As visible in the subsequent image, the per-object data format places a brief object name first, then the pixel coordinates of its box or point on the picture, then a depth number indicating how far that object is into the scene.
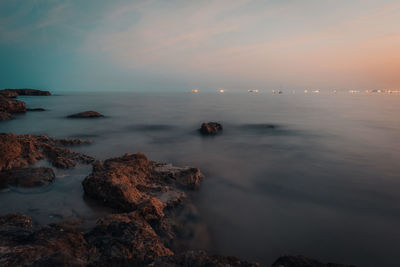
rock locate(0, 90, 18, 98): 41.24
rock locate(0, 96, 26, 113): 23.07
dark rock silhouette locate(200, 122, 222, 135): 13.76
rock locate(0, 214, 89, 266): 1.90
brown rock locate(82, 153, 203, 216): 4.27
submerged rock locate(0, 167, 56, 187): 4.79
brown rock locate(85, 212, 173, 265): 2.36
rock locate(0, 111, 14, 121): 18.66
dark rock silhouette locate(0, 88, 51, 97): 72.19
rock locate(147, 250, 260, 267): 2.10
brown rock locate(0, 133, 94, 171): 5.46
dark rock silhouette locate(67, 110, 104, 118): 20.33
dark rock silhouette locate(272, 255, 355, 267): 2.75
